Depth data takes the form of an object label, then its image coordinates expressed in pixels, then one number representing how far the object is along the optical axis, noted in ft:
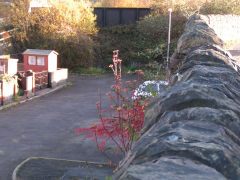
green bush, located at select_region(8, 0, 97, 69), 73.00
